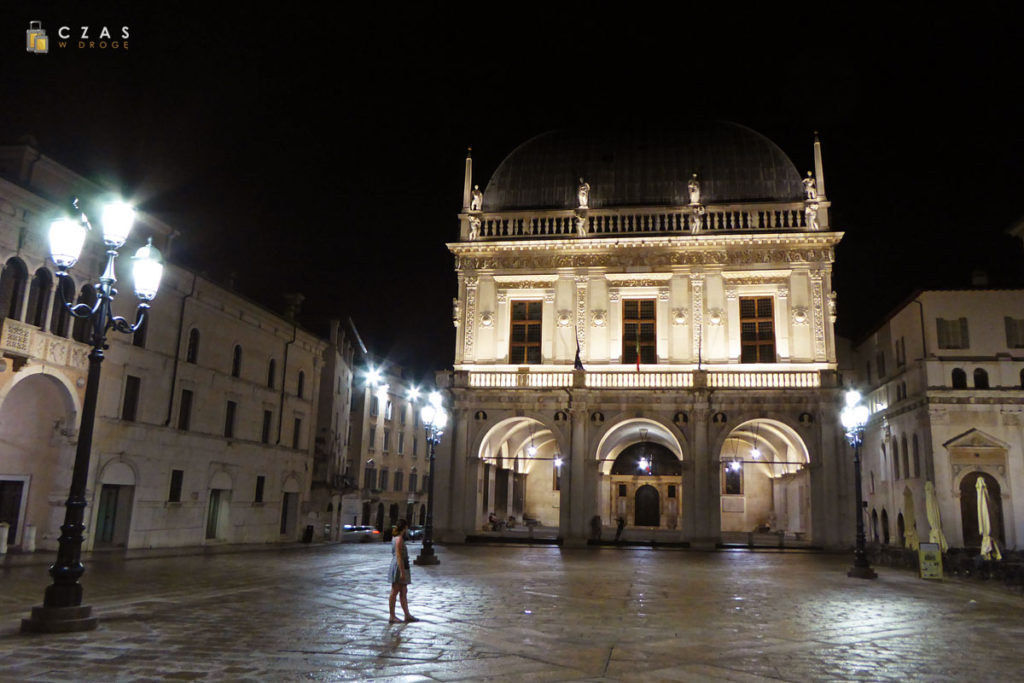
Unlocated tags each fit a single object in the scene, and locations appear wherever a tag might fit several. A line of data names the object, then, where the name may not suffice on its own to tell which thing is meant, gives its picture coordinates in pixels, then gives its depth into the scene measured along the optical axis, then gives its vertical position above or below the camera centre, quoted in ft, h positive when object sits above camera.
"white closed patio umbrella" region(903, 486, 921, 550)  83.71 -1.13
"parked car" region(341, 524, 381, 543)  148.87 -7.68
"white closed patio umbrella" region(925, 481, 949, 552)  78.69 -0.20
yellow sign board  69.77 -4.14
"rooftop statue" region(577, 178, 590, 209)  125.08 +48.33
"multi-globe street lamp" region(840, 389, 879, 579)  72.59 +7.87
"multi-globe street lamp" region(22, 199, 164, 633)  35.47 +4.85
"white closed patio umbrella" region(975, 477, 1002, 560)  77.10 -2.13
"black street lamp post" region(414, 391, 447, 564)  78.95 +7.32
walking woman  41.04 -3.99
